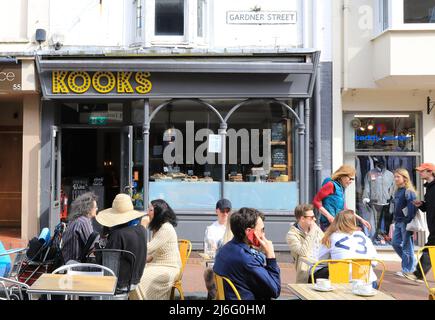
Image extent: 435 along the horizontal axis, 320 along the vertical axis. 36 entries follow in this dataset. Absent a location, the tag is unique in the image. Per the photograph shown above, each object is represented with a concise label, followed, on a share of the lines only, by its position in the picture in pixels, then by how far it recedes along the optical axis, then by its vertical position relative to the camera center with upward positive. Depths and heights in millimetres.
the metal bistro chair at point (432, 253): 4768 -993
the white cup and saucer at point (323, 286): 3799 -1075
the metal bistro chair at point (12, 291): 3897 -1439
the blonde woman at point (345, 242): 4555 -842
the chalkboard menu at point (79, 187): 9859 -529
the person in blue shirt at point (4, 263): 4891 -1116
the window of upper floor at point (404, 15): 8250 +2837
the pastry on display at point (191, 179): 8970 -331
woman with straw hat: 4375 -775
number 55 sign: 8555 +1688
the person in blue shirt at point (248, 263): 3646 -845
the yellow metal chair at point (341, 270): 4375 -1085
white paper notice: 8914 +388
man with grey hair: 4895 -750
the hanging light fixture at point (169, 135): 9094 +575
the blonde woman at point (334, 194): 6605 -481
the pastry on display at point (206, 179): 8953 -332
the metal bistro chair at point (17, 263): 5095 -1158
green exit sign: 9602 +943
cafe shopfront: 8445 +762
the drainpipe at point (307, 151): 8672 +221
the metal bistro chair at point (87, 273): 3994 -1022
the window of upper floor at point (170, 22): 8828 +2860
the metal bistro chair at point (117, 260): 4332 -959
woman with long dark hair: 4660 -1051
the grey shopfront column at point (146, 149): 8734 +268
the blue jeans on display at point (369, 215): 9094 -1099
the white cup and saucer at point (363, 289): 3643 -1072
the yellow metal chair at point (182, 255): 5033 -1162
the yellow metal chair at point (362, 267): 4395 -1052
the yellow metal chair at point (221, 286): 3570 -1030
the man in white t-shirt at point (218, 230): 5402 -845
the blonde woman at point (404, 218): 7160 -935
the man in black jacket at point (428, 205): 6672 -676
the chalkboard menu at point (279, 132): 9078 +625
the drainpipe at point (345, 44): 8750 +2371
